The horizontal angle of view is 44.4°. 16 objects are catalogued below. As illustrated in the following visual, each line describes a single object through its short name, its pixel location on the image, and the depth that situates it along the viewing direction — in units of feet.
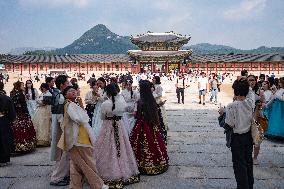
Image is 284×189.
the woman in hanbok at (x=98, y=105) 25.17
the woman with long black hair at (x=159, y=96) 26.01
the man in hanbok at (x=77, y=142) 16.24
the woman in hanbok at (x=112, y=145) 17.98
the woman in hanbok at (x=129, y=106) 21.41
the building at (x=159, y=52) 186.70
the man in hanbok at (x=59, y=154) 18.24
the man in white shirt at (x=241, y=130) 15.12
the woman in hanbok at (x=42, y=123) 27.02
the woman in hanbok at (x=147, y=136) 19.60
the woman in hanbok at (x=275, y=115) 28.43
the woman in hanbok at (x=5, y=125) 21.67
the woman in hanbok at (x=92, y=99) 25.67
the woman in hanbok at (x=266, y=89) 29.94
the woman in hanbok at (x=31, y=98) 28.30
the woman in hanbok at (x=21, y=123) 24.49
